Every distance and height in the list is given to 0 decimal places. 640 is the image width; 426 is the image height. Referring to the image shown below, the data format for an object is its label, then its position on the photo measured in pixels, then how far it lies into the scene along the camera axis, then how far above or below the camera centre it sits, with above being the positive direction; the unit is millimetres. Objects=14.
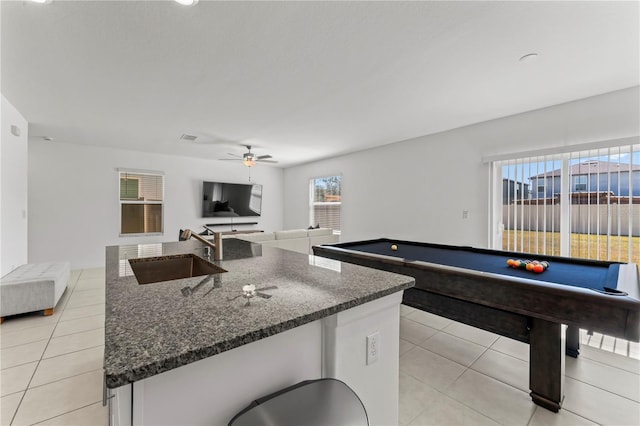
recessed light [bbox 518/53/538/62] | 2265 +1311
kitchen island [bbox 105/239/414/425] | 650 -319
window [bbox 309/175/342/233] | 6691 +291
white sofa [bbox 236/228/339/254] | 4457 -445
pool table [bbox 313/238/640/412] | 1455 -527
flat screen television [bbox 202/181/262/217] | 6680 +335
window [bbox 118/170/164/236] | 5770 +210
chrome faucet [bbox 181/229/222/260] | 1672 -215
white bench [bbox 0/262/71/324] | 2863 -865
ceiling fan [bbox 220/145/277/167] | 5340 +1102
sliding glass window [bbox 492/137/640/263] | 2878 +125
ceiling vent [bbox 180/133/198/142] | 4688 +1296
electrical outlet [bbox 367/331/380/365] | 1076 -531
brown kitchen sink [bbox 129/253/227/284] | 1753 -371
